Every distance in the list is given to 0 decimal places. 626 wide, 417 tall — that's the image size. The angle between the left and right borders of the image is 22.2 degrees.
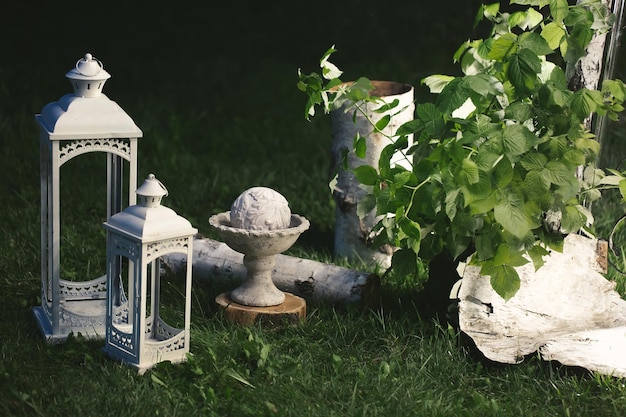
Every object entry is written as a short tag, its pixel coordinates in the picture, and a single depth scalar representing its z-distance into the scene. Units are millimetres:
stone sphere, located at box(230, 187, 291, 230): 6155
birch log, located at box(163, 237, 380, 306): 6591
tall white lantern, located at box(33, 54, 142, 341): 5751
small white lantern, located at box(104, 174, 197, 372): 5403
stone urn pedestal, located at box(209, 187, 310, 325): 6130
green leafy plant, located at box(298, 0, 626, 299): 5418
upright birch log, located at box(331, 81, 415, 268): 7381
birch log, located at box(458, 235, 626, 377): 5697
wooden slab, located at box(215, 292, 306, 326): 6234
